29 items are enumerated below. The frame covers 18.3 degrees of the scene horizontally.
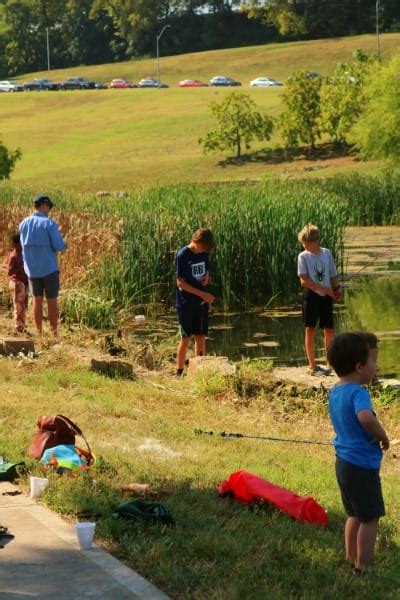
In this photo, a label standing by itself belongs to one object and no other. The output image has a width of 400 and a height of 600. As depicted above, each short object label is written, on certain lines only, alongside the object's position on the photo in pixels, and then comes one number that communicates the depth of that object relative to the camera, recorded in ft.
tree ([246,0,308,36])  395.96
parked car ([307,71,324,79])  226.21
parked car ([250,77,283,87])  311.27
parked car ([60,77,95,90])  352.83
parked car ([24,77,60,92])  355.36
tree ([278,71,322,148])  214.48
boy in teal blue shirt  18.65
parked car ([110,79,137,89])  349.00
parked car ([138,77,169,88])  340.80
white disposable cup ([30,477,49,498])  23.07
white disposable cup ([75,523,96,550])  19.35
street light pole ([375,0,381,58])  318.04
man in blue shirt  46.88
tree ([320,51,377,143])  205.57
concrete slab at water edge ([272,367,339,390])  40.52
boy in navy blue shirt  41.60
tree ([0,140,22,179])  178.09
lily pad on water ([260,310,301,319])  65.26
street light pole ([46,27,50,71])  422.00
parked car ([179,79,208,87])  331.98
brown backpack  26.25
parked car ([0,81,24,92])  356.79
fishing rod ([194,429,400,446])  30.42
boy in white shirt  40.55
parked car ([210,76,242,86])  325.38
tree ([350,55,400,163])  152.35
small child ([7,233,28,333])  51.16
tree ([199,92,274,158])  219.61
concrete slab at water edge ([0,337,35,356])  43.11
